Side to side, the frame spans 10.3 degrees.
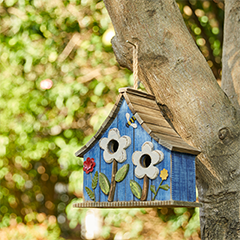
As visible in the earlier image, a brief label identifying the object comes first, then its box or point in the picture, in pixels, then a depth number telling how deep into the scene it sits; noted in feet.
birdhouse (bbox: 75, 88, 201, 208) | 8.52
